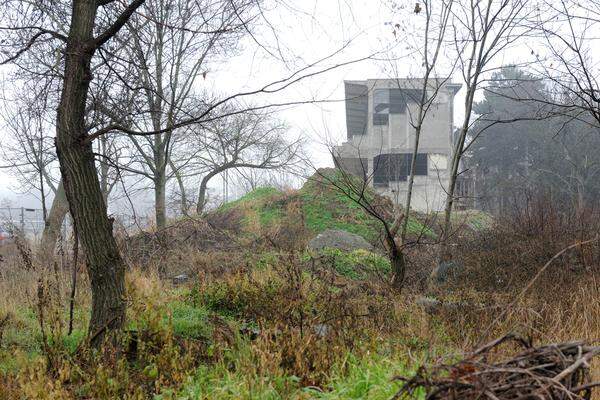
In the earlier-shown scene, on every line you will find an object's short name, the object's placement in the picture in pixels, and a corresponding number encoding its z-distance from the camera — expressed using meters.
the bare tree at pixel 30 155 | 9.11
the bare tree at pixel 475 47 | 10.26
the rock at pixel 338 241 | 13.90
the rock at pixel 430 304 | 7.36
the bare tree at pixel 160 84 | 13.37
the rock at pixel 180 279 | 9.77
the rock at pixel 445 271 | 10.47
